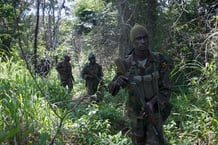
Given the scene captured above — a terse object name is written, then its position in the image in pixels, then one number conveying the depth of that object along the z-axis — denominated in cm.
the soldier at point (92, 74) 1023
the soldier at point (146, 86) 400
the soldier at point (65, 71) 1265
